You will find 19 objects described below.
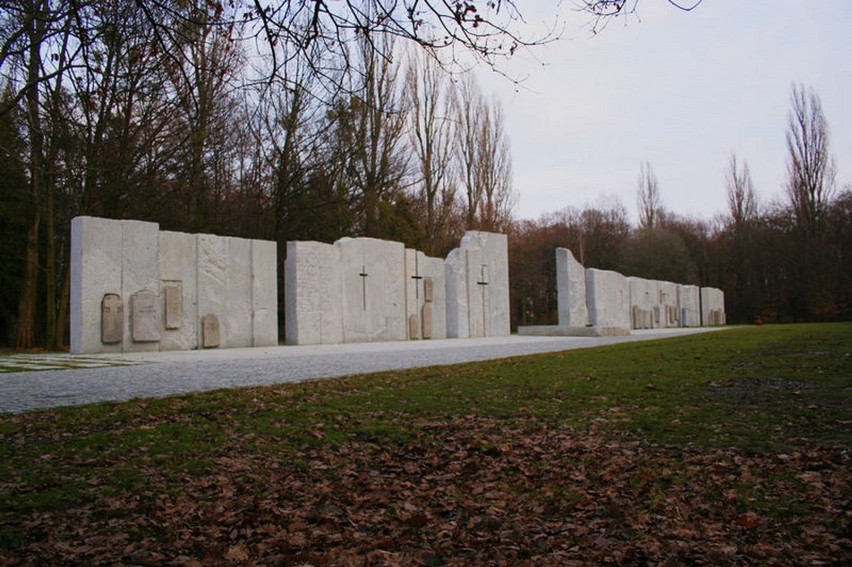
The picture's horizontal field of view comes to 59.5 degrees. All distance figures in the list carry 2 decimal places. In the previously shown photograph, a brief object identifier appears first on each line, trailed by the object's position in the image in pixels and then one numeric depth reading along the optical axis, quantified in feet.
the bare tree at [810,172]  147.33
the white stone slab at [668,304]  125.39
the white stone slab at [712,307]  143.84
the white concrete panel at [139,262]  49.78
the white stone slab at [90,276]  47.29
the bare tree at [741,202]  168.81
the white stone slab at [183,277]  52.47
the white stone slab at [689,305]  134.62
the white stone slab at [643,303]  113.50
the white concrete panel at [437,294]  76.17
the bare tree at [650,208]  186.09
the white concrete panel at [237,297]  56.39
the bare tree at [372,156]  88.22
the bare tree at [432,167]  112.78
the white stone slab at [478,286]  78.28
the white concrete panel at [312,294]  60.54
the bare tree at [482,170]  125.29
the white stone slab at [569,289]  90.63
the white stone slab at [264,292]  58.59
